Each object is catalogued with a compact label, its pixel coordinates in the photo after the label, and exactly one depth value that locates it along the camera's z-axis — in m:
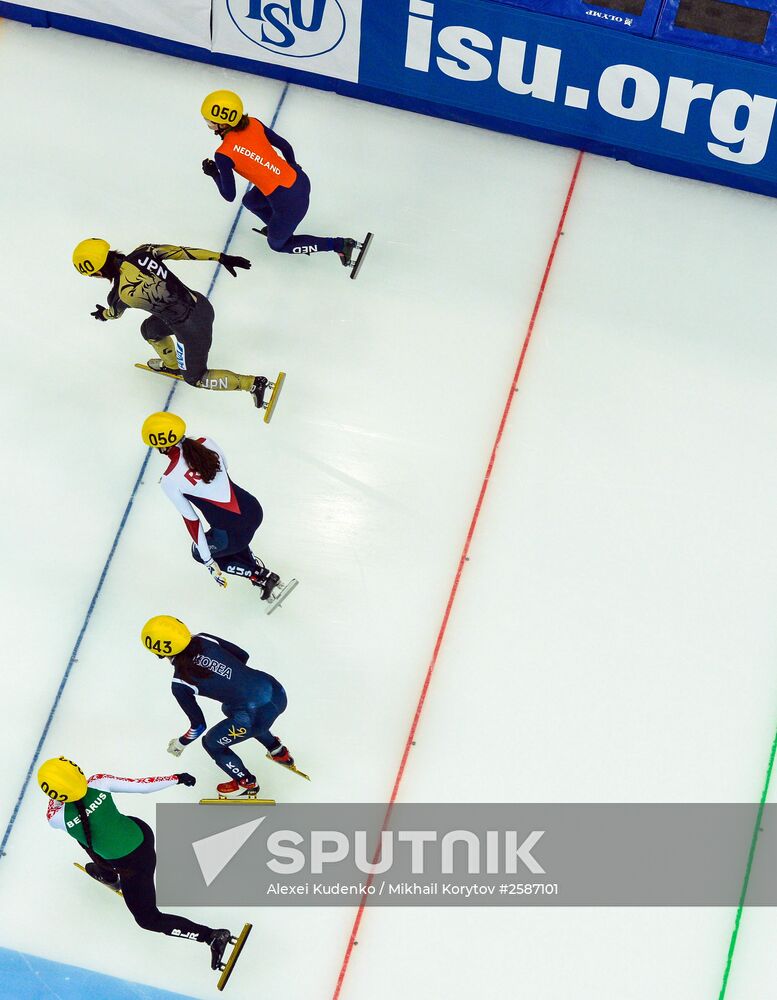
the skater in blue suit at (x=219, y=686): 13.48
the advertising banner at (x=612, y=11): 16.67
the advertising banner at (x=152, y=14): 18.42
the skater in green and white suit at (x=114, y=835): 13.03
